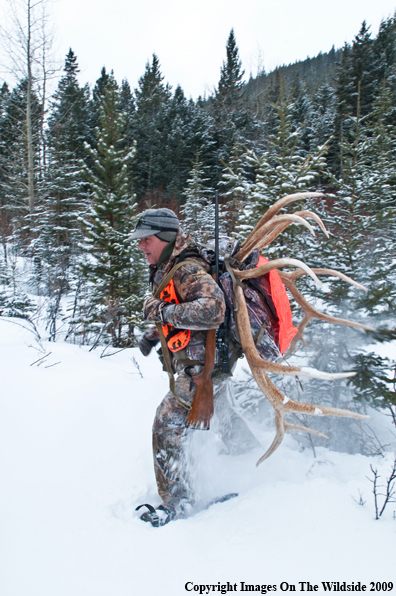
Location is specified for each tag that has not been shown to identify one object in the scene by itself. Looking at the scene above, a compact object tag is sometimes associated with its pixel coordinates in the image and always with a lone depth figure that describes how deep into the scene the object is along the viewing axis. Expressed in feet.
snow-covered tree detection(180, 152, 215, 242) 65.67
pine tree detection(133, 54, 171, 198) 100.63
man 7.92
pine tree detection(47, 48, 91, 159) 93.01
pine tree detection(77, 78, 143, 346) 37.91
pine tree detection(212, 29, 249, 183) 90.94
